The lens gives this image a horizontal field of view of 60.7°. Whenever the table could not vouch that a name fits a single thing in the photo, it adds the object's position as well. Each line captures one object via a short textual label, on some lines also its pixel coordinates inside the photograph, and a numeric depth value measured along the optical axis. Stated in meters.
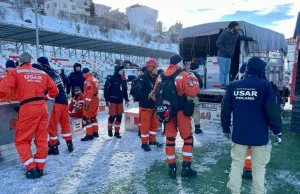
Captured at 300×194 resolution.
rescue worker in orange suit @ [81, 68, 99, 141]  6.45
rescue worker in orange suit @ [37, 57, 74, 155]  5.32
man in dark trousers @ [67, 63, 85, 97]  7.20
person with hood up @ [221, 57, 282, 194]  3.10
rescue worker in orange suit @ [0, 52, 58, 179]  4.13
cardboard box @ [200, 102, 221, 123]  7.71
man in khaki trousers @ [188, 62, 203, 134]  7.33
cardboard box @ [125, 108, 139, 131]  7.50
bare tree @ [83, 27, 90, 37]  47.35
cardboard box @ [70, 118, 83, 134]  7.10
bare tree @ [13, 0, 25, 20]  41.16
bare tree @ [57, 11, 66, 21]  59.13
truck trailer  7.89
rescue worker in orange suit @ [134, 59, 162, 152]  5.74
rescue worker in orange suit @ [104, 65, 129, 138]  6.66
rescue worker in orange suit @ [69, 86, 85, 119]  7.45
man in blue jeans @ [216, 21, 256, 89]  7.34
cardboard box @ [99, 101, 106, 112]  10.52
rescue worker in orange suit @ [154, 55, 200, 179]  4.20
